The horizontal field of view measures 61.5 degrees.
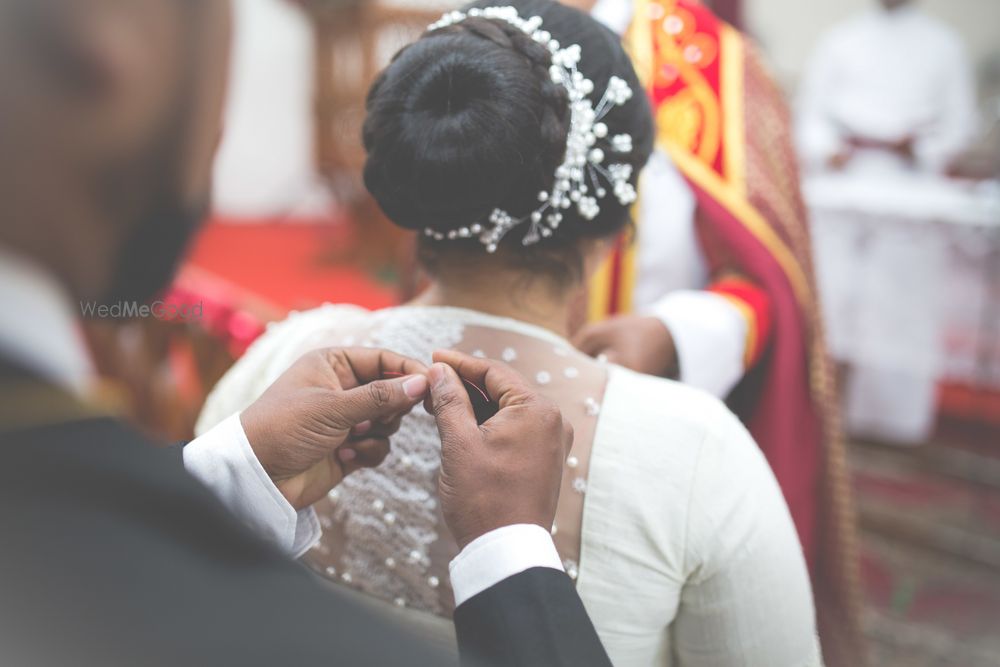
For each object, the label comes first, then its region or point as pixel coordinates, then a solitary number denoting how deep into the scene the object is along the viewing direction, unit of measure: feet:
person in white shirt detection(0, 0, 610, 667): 1.20
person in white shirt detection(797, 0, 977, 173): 15.35
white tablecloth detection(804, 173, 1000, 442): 9.39
